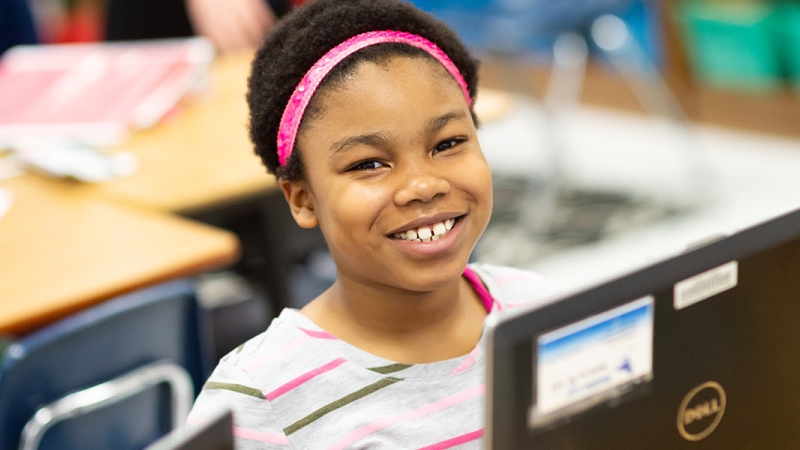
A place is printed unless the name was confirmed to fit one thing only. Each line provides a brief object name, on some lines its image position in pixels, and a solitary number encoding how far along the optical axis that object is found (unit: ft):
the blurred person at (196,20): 11.72
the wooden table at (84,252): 6.74
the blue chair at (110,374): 6.27
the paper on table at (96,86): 9.47
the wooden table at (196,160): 7.91
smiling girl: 5.21
